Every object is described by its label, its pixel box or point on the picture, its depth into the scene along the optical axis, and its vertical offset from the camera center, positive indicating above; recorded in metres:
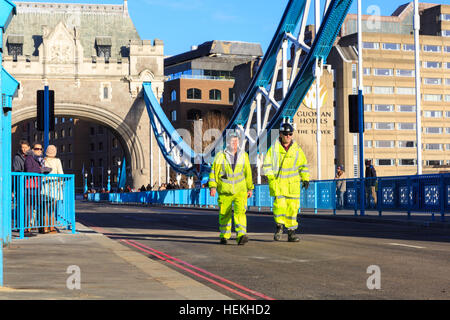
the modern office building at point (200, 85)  101.94 +12.43
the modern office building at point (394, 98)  92.31 +9.66
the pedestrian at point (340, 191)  22.91 -0.40
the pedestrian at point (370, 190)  21.05 -0.37
